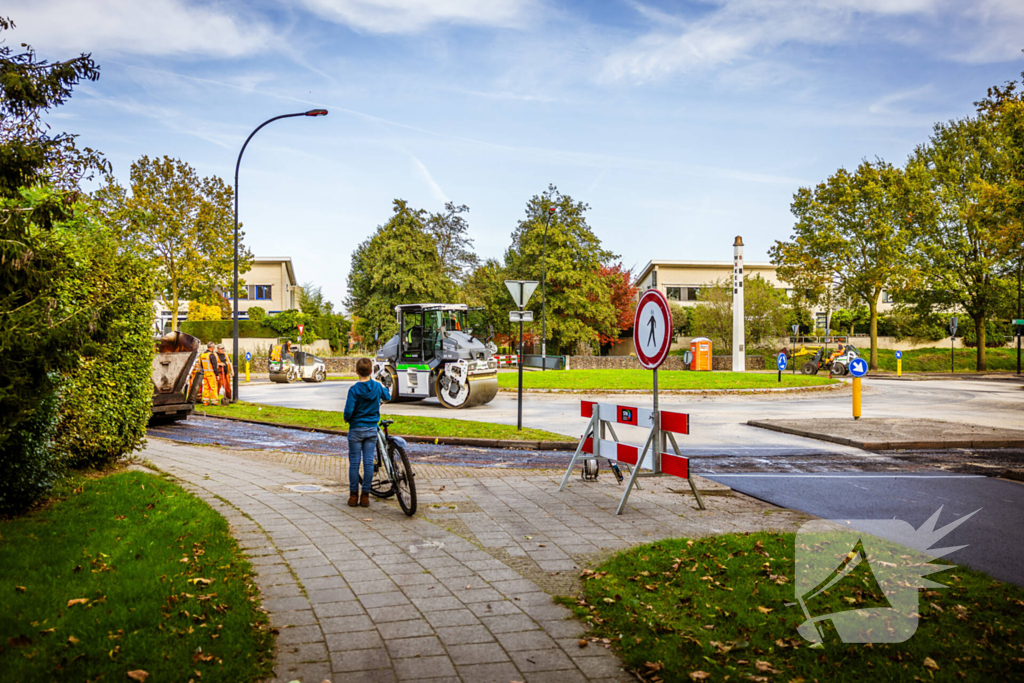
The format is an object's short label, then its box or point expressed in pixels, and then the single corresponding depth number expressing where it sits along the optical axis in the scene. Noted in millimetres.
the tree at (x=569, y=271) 46094
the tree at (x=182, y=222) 37750
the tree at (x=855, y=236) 40844
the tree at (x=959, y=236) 41375
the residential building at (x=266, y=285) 66500
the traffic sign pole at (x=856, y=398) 15316
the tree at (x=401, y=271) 46188
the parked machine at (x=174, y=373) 15211
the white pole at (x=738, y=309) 39531
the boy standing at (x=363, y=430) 7309
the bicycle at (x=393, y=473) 6902
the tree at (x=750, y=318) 52250
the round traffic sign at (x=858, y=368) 15289
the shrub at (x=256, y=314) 55725
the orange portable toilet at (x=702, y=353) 43688
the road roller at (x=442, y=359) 19531
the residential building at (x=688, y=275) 71938
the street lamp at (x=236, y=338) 21662
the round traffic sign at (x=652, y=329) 7238
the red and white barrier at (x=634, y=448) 7082
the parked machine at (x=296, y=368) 34500
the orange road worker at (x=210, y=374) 21562
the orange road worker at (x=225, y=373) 21953
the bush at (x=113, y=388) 8086
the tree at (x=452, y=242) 49438
